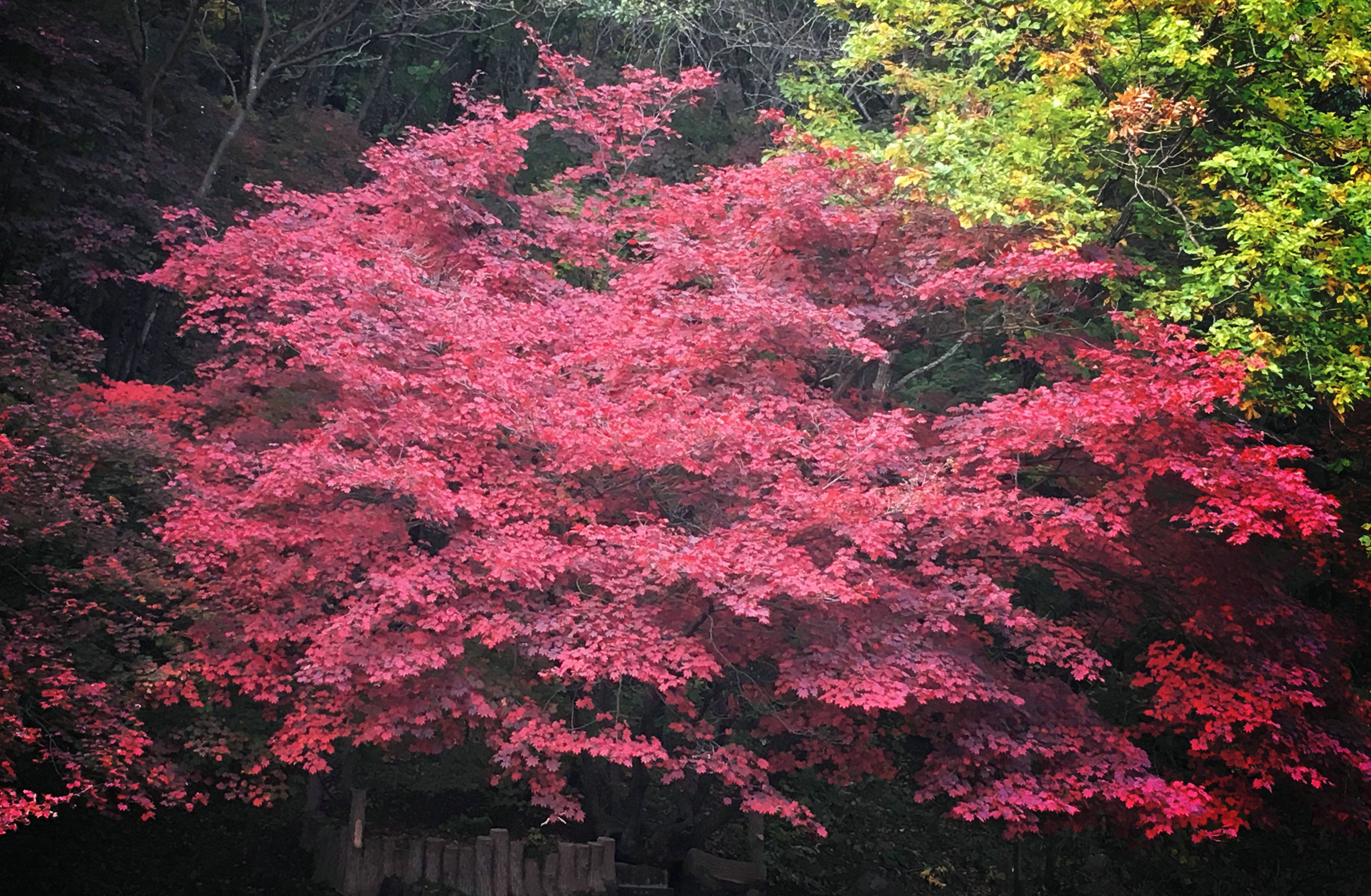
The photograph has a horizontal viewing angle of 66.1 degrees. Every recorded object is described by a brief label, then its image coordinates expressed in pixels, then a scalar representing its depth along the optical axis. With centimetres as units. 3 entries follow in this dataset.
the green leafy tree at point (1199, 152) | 814
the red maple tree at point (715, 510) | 783
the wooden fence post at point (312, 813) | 1004
